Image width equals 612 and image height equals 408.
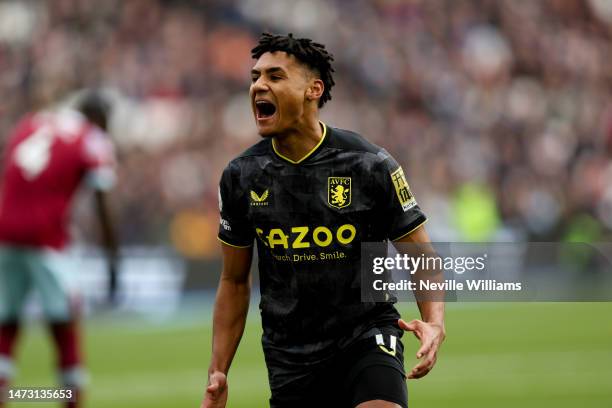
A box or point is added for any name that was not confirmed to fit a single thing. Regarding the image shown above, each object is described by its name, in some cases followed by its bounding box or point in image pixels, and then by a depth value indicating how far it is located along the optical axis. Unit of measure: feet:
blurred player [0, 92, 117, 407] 61.16
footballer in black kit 36.29
